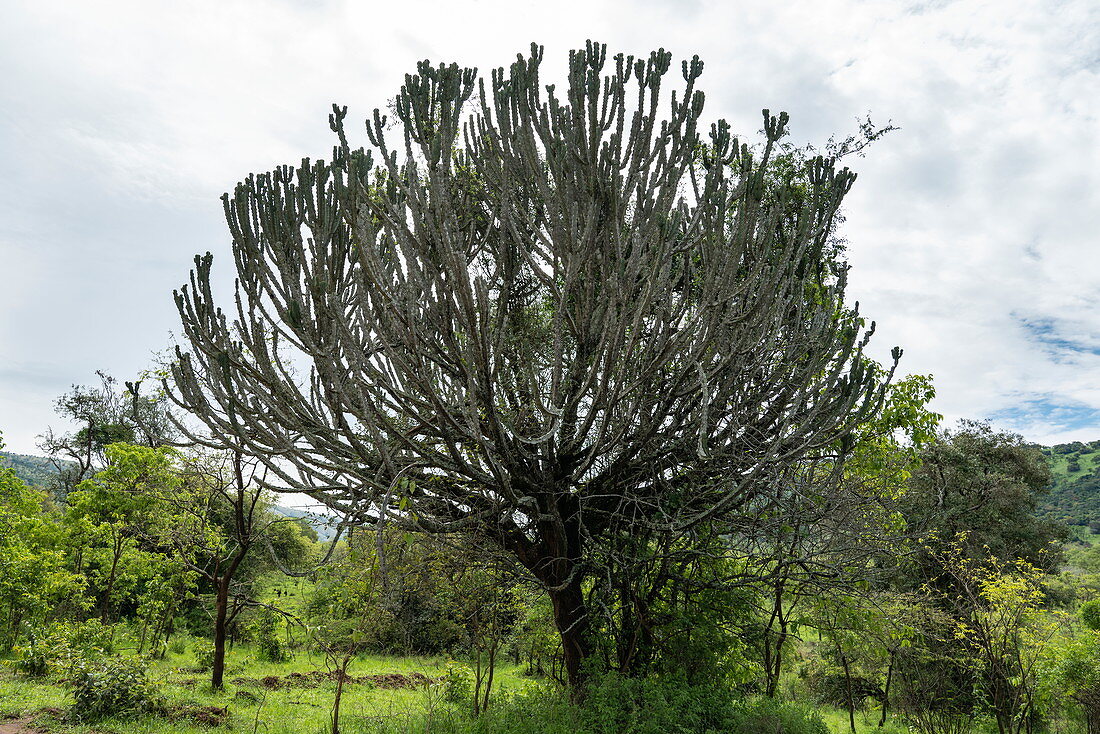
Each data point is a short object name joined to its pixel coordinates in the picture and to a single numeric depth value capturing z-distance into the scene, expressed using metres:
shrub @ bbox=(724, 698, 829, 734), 6.67
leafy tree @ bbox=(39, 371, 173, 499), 25.70
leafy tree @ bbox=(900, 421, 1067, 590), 16.75
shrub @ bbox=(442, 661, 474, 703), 11.14
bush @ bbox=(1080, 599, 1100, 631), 16.52
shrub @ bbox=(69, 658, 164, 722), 8.19
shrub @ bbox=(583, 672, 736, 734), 5.92
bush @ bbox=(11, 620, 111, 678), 9.26
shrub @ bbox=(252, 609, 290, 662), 18.20
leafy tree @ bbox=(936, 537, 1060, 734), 11.12
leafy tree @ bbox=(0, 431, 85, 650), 11.26
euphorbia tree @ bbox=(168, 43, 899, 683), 4.83
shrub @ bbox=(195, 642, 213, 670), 14.16
